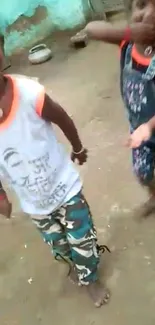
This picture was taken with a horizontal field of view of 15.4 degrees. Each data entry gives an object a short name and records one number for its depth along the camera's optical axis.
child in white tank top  1.61
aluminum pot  3.82
